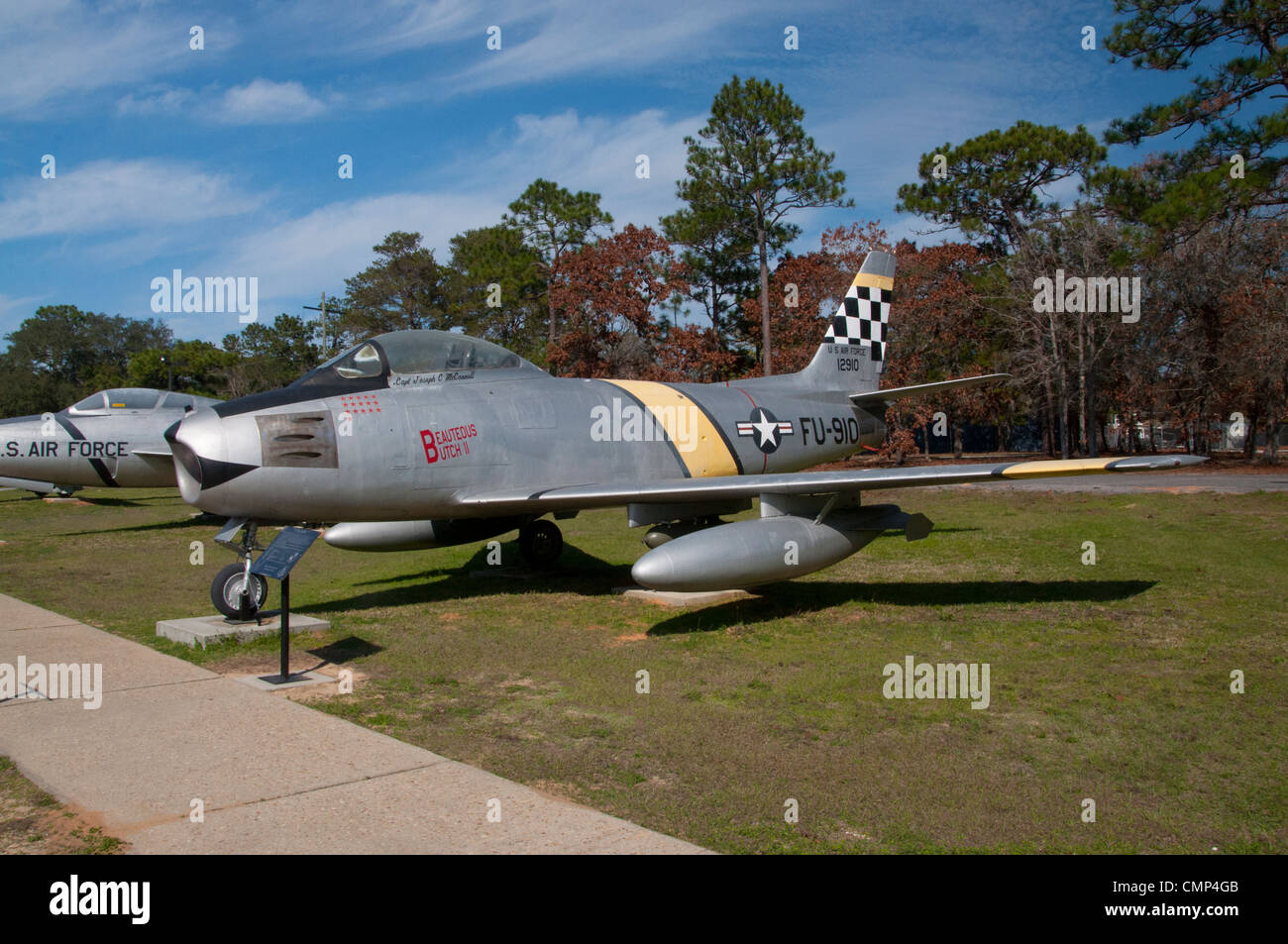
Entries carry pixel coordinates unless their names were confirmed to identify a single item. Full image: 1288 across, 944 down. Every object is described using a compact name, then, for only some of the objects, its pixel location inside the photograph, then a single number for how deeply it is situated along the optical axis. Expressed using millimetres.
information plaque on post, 6660
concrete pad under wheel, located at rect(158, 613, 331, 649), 7855
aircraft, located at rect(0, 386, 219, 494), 18797
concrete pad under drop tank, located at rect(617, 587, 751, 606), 9680
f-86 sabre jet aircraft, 8203
